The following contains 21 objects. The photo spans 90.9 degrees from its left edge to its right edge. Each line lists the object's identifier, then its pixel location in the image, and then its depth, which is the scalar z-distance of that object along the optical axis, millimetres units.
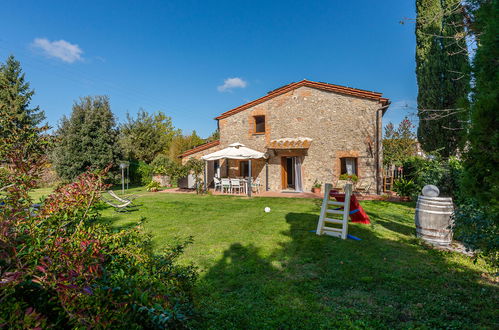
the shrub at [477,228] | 2456
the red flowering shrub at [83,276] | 1243
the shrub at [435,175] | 8164
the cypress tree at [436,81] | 11625
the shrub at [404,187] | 10586
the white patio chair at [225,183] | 14062
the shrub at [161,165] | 17047
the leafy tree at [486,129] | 1944
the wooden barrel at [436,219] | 4969
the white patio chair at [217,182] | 14994
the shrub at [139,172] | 20375
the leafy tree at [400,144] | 14573
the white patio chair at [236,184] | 13881
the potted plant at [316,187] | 13620
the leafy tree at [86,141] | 16625
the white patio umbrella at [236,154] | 13258
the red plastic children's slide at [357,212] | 6859
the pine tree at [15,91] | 19719
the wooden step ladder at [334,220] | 5579
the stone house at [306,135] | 13148
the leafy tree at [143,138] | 23672
